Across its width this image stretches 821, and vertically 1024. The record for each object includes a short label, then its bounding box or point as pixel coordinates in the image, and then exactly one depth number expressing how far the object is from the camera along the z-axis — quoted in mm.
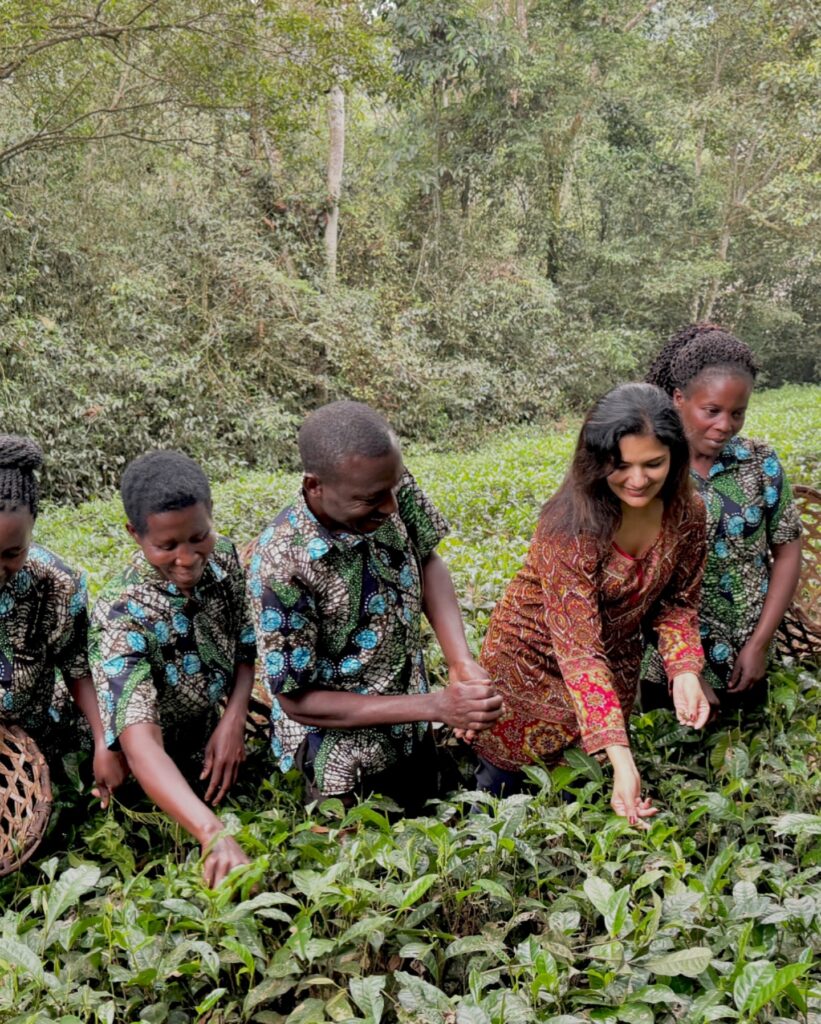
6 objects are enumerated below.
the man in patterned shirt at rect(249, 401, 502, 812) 1973
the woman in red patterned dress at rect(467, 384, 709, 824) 2012
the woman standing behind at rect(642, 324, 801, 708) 2482
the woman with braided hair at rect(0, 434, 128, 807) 2264
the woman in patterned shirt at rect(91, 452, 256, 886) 2131
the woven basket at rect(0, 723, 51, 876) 2070
